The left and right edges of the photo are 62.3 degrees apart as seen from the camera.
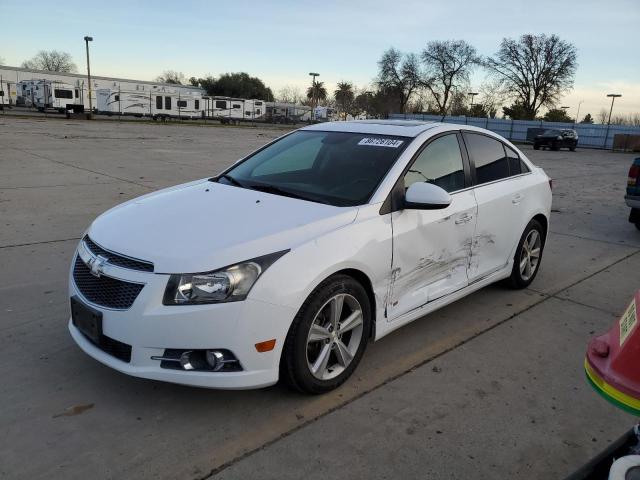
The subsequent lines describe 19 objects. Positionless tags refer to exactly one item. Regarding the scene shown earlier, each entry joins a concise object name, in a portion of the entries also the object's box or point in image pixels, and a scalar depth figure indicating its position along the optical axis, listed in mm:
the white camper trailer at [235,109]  58406
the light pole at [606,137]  44531
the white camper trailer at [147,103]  48031
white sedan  2688
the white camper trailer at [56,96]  47469
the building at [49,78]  59875
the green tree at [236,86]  89438
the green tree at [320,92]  104562
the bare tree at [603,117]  82538
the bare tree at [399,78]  71562
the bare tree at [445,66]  68812
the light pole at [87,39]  39594
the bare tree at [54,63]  99825
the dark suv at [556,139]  35719
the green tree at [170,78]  106988
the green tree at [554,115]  65375
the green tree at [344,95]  91225
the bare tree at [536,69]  59812
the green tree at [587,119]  86750
